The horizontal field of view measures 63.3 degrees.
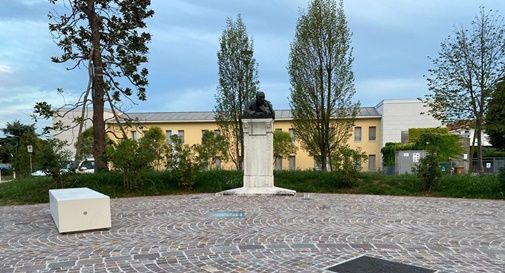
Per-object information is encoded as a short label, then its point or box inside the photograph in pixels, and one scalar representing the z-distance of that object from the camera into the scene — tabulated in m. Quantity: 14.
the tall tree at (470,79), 16.83
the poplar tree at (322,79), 18.77
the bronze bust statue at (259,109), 12.74
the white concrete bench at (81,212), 6.80
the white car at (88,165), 29.73
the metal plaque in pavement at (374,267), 4.54
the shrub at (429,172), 12.92
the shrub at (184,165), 13.75
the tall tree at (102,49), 14.99
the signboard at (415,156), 24.60
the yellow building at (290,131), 44.22
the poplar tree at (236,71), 22.20
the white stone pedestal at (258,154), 12.73
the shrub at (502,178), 12.25
